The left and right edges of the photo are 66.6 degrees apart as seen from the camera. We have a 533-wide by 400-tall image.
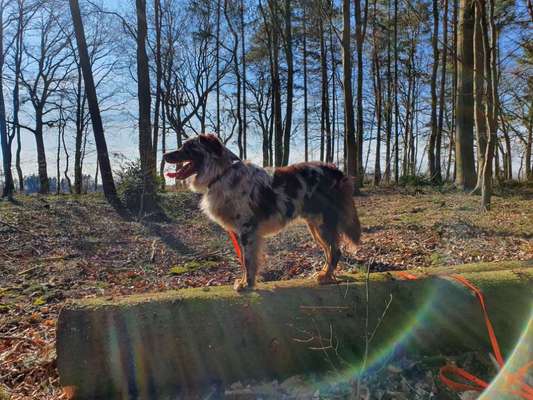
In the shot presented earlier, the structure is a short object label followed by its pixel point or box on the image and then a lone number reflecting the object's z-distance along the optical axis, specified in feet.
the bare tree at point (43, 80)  102.06
